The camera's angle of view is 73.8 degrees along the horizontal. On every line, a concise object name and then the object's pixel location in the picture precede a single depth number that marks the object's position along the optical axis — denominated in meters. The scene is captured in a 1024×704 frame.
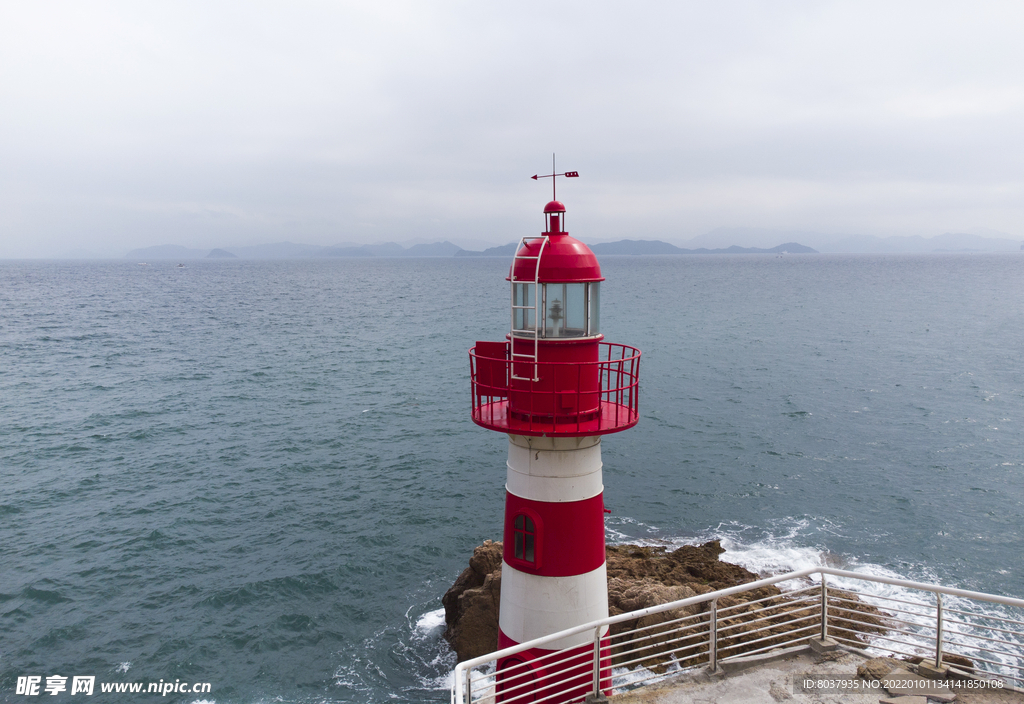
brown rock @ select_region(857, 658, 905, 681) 7.79
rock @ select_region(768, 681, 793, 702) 7.65
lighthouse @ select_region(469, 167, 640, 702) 9.34
